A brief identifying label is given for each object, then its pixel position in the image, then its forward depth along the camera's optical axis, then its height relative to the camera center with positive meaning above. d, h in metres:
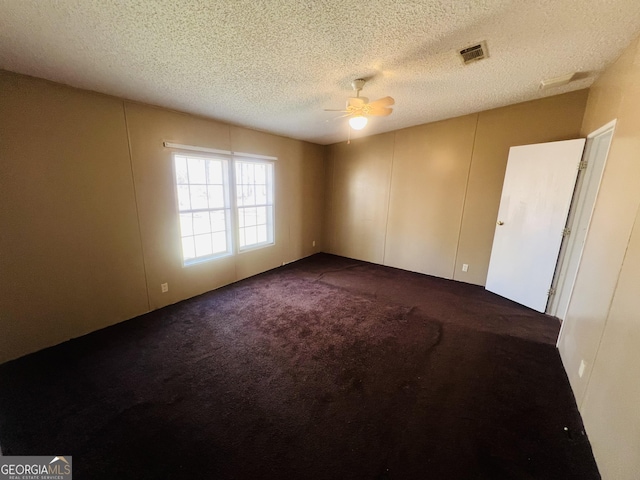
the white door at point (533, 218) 2.79 -0.21
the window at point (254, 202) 3.87 -0.17
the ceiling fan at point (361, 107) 2.20 +0.80
